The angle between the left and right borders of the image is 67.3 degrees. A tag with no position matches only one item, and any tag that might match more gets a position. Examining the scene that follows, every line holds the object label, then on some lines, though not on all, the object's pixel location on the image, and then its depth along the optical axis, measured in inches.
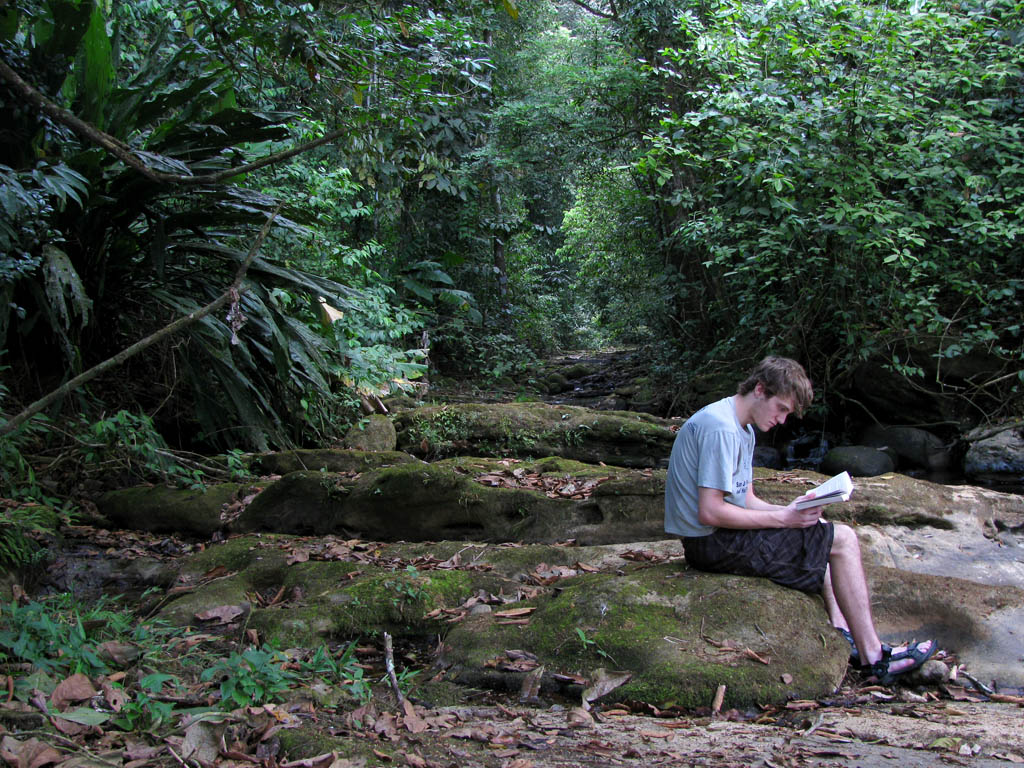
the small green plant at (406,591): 149.8
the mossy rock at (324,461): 245.9
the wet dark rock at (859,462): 332.5
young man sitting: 138.9
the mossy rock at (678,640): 119.3
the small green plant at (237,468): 227.6
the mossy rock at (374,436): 289.6
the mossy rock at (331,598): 143.3
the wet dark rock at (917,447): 338.0
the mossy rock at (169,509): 216.4
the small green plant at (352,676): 108.1
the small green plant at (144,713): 87.8
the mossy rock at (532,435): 299.7
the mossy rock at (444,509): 198.8
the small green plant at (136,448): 206.4
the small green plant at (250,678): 97.0
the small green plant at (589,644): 126.5
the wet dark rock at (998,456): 304.8
